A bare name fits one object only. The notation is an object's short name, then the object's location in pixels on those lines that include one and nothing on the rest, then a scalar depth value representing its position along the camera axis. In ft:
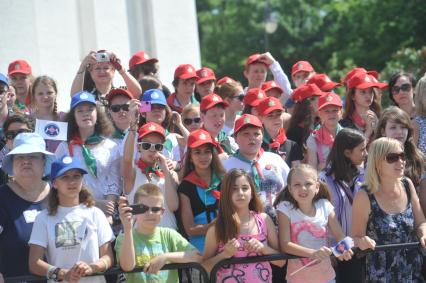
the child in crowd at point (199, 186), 48.45
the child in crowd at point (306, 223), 45.78
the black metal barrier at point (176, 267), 41.81
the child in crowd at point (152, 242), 43.01
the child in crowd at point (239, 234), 43.83
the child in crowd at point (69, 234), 41.78
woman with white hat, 43.65
